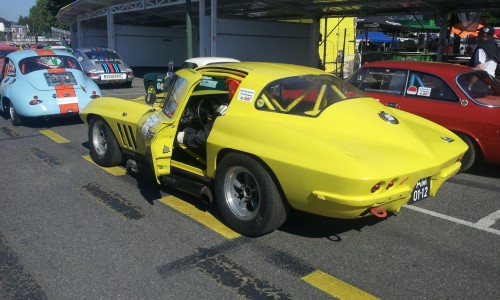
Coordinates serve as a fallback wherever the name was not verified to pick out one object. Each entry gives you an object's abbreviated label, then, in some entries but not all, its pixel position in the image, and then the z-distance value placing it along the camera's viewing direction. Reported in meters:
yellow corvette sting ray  3.16
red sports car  5.48
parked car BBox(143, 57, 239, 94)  11.90
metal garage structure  15.65
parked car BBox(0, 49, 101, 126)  8.54
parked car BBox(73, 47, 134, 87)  16.09
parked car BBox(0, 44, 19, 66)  14.75
